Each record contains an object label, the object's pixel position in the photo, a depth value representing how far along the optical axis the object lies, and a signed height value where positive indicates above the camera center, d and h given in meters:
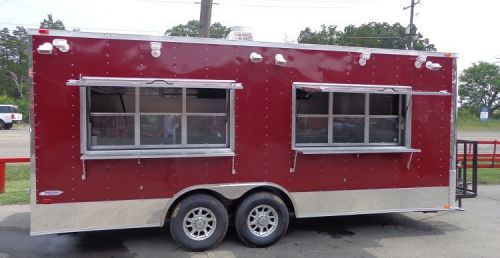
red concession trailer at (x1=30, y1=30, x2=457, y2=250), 5.70 -0.22
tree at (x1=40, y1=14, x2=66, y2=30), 68.53 +14.50
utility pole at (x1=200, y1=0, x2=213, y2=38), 11.01 +2.48
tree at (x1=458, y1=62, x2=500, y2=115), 69.62 +5.17
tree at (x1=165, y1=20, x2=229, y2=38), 64.26 +13.13
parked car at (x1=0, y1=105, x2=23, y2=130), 32.01 -0.07
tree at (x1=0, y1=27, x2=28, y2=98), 56.41 +6.91
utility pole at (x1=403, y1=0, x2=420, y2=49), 35.91 +7.46
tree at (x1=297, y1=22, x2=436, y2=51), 62.62 +11.67
